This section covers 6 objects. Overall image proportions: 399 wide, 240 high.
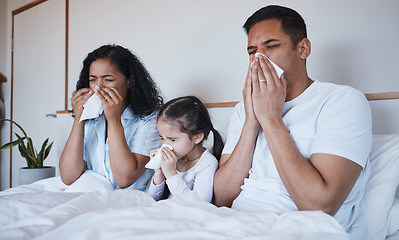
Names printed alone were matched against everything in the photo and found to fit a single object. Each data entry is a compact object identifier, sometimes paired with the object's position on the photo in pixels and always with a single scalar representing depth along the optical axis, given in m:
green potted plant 2.08
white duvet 0.62
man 0.87
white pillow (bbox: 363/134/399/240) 0.99
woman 1.38
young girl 1.24
